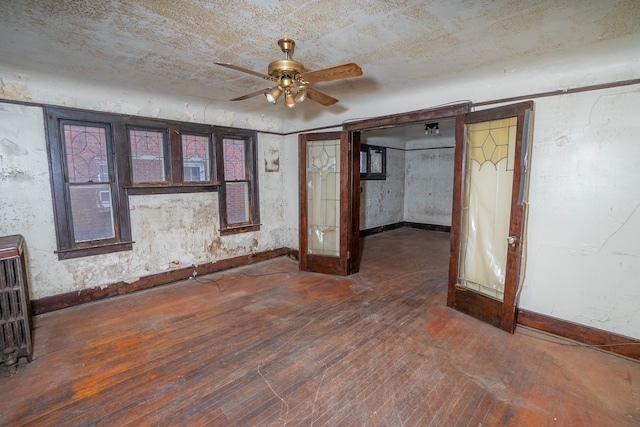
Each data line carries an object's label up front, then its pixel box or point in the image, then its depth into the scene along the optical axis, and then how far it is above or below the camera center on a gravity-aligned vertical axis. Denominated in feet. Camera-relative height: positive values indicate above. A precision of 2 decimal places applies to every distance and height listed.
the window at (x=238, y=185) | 15.10 -0.08
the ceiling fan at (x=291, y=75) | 6.77 +2.65
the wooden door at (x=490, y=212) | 8.84 -1.02
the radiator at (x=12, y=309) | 7.34 -3.25
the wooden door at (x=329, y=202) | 13.98 -0.98
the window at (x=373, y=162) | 24.20 +1.85
